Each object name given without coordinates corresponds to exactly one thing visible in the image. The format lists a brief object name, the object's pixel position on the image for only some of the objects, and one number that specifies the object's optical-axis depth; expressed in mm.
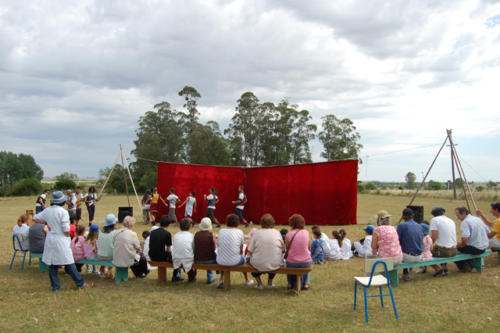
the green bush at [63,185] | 49438
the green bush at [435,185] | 69075
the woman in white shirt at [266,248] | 5730
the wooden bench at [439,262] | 6073
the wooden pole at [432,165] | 12398
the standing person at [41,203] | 12078
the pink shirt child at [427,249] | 6575
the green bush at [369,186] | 63853
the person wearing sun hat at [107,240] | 6559
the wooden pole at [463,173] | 11247
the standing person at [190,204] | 14523
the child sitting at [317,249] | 7440
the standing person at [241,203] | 14695
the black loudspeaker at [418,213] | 11945
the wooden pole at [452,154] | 12250
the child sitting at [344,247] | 8391
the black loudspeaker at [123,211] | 14425
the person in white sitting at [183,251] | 6086
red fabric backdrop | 14000
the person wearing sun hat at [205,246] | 6145
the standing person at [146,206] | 15219
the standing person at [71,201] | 13319
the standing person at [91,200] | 13838
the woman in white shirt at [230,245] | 5949
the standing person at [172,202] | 14453
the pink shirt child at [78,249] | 6707
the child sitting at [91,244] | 6754
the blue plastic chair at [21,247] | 7332
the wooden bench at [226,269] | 5680
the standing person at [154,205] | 14708
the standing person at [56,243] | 5809
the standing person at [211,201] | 14402
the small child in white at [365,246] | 7940
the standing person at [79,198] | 13602
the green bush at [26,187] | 55344
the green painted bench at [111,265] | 6430
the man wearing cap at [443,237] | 6656
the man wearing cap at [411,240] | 6164
